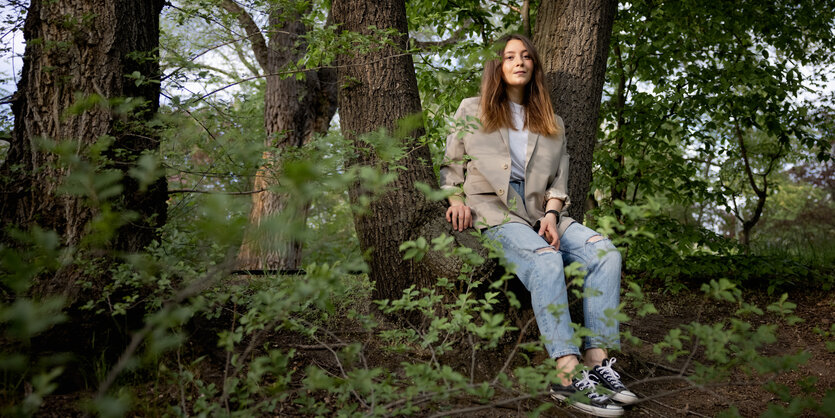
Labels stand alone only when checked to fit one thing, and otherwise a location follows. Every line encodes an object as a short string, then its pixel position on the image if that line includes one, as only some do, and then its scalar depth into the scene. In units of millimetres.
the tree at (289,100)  6836
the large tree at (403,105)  2961
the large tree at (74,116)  2393
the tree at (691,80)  4645
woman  2480
